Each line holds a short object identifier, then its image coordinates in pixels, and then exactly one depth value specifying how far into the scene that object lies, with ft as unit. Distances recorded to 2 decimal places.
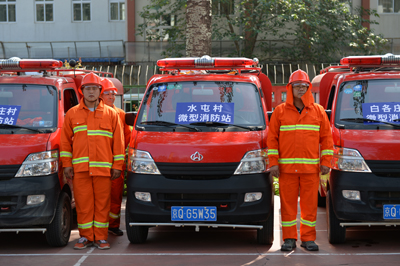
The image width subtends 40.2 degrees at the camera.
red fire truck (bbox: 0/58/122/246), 19.99
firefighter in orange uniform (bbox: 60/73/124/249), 20.93
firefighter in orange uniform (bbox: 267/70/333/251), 20.48
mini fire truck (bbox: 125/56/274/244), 19.88
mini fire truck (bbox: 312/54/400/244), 20.04
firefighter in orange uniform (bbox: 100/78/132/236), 23.63
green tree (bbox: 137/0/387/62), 66.95
